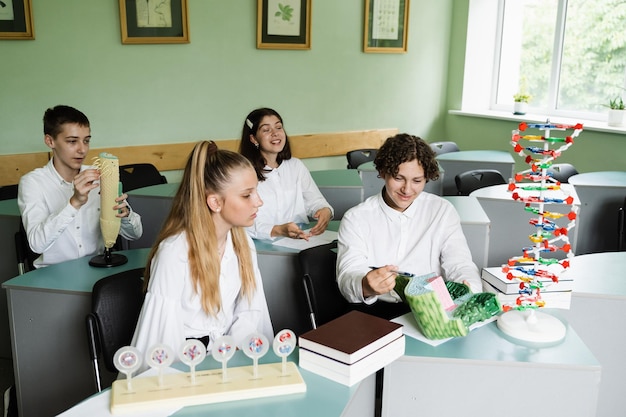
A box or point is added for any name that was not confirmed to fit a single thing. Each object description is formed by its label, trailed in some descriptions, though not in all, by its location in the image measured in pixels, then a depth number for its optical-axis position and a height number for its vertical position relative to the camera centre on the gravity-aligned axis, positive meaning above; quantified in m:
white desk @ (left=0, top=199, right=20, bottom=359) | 2.90 -0.94
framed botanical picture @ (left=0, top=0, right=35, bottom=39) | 3.87 +0.35
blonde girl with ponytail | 1.65 -0.55
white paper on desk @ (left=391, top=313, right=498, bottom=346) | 1.57 -0.70
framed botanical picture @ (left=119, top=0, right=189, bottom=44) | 4.29 +0.40
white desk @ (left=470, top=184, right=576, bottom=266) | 3.31 -0.83
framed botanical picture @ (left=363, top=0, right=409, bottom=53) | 5.57 +0.51
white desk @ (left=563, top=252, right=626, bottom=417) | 1.91 -0.78
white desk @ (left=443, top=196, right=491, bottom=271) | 2.64 -0.70
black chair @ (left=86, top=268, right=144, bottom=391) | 1.81 -0.76
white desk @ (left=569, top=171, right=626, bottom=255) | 3.67 -0.82
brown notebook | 1.36 -0.63
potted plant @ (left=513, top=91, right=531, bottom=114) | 5.50 -0.21
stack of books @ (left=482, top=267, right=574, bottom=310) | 1.71 -0.62
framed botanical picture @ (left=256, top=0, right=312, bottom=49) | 4.93 +0.45
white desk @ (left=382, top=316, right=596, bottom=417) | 1.45 -0.76
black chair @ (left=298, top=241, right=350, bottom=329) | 2.15 -0.78
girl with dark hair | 3.02 -0.54
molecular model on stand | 1.48 -0.33
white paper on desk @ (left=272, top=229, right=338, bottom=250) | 2.63 -0.75
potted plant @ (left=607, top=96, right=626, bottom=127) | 4.57 -0.25
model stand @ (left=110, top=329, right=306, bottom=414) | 1.27 -0.70
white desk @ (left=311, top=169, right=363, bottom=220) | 3.54 -0.70
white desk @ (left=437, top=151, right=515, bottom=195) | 4.49 -0.67
